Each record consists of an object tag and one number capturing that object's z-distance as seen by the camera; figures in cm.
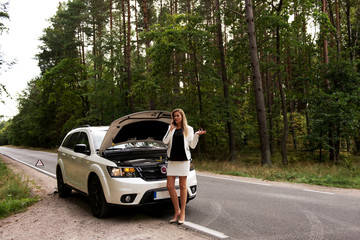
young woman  479
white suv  493
